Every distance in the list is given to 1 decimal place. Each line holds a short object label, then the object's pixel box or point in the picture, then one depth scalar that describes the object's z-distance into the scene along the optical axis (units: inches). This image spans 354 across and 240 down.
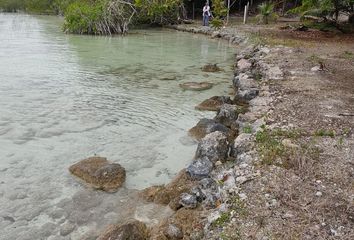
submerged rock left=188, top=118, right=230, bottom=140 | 283.4
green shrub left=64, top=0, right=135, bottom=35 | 891.4
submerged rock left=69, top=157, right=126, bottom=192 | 219.5
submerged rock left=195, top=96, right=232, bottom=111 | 364.1
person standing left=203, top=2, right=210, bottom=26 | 1002.1
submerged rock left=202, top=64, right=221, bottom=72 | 534.0
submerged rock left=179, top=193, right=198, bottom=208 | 186.8
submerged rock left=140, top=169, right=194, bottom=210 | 201.0
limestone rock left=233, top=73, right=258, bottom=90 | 390.8
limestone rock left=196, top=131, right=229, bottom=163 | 235.3
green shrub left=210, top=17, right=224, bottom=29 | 738.8
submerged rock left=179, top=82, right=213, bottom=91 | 436.8
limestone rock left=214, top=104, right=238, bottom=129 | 302.8
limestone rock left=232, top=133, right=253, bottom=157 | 229.3
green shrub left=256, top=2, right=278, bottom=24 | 981.2
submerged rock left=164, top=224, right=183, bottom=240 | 165.6
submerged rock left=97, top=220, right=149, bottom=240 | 163.9
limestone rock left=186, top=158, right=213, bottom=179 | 220.4
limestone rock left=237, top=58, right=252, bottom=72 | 487.5
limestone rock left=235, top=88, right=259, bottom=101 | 354.6
